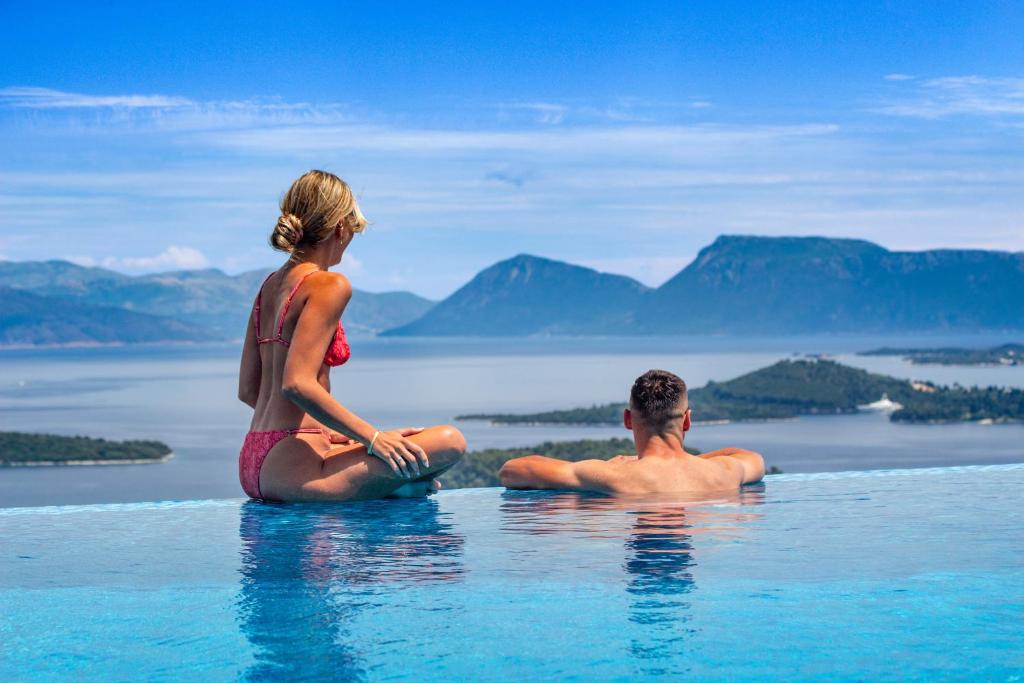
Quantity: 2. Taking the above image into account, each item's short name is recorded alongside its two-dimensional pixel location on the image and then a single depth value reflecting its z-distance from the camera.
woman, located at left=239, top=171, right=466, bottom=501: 5.38
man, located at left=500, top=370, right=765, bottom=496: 5.95
